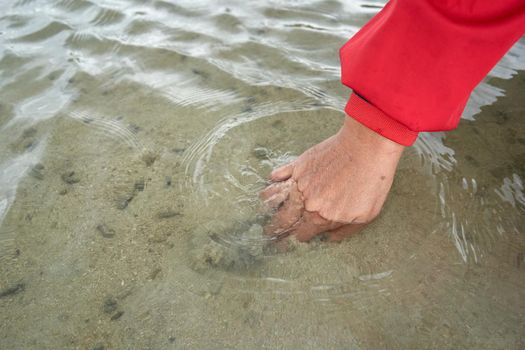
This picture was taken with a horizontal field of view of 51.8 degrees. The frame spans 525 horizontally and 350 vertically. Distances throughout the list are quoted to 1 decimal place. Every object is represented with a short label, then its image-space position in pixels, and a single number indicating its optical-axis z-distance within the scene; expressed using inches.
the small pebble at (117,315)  18.9
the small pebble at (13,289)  19.6
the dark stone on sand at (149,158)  24.3
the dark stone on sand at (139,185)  23.1
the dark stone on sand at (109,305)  19.1
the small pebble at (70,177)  23.4
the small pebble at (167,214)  22.0
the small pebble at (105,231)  21.3
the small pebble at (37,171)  23.6
